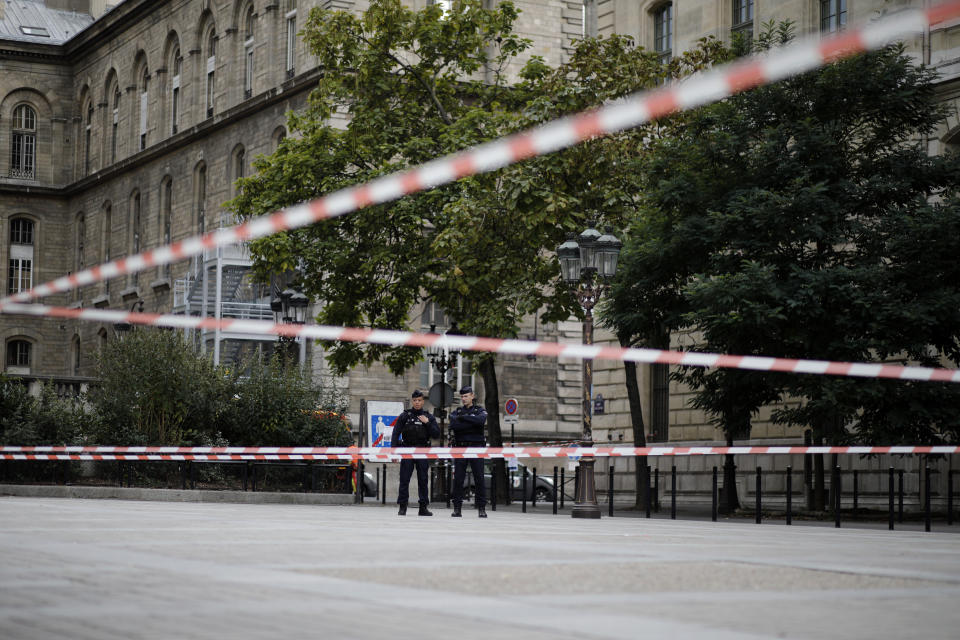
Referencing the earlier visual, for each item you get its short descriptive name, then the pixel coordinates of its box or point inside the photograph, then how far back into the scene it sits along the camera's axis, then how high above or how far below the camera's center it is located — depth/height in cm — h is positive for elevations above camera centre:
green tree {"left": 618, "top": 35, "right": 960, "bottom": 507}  2280 +276
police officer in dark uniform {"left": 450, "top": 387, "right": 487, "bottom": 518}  2056 -35
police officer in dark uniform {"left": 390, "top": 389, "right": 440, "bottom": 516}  2033 -29
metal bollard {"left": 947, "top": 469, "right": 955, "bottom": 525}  2189 -119
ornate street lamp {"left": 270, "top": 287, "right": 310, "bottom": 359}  3170 +217
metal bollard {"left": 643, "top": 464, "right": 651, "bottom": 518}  2477 -122
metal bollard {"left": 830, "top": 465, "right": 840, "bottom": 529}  2096 -122
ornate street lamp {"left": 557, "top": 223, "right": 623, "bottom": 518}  2306 +215
